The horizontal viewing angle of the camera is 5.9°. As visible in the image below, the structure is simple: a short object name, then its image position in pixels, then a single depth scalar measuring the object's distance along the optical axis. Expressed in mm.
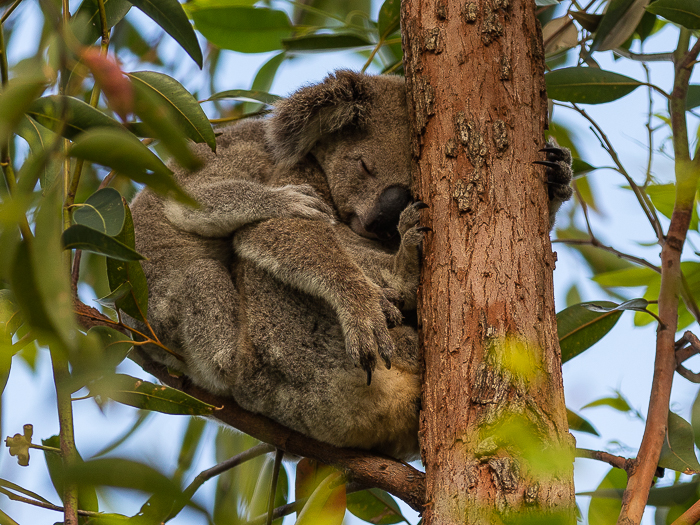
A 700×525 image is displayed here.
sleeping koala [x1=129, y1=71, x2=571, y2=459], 6859
